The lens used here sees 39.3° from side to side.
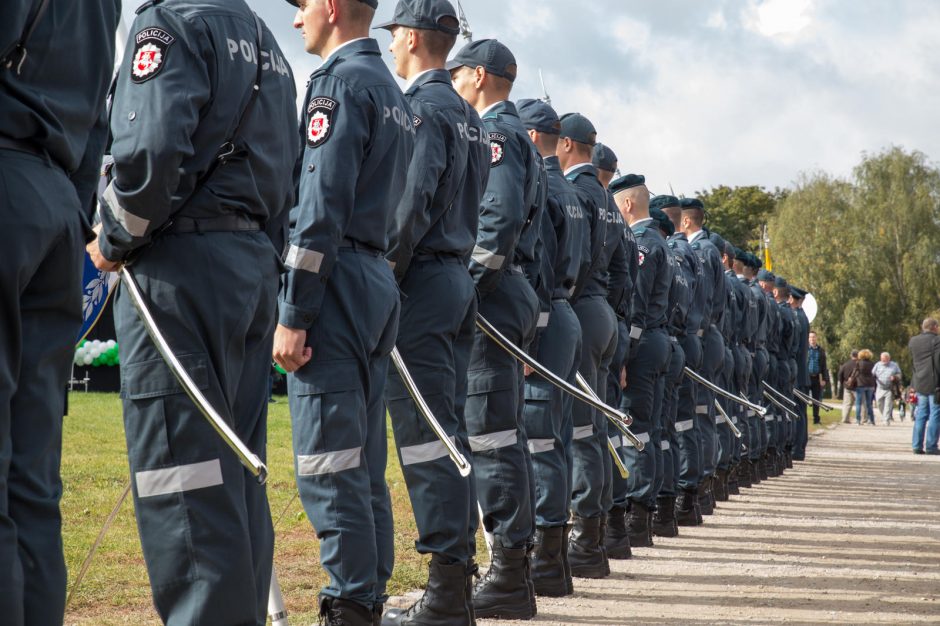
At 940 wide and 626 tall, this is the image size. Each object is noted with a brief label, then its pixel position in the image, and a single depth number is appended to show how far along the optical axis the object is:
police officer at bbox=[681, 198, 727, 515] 12.31
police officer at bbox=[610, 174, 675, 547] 9.59
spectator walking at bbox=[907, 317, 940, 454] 23.34
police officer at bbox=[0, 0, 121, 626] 2.76
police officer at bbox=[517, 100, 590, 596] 7.00
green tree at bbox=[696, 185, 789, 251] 89.00
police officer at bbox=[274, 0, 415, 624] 4.50
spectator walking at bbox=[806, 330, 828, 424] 27.44
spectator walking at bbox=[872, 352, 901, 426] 36.62
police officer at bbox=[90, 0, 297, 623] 3.54
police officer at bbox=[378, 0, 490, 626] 5.39
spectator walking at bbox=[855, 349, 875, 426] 35.94
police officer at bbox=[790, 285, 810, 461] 21.34
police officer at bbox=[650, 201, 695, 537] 10.43
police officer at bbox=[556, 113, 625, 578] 7.86
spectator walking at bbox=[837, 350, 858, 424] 36.41
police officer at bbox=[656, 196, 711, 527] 11.43
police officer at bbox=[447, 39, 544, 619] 6.25
